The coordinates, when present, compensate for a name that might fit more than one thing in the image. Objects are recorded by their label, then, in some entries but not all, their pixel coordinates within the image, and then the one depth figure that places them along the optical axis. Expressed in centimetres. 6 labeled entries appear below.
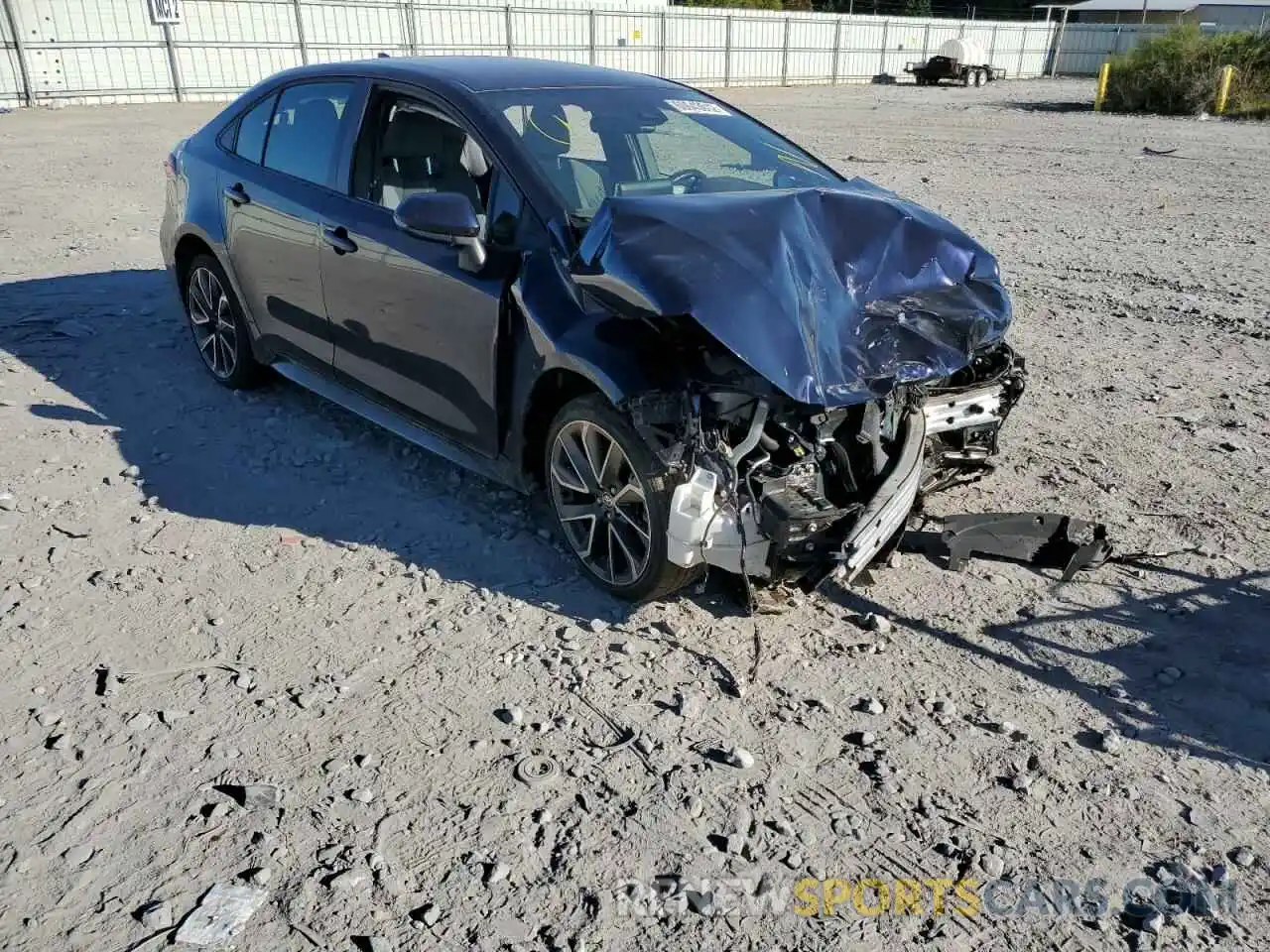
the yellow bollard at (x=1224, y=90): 2781
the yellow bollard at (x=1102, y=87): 2991
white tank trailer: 4012
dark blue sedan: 345
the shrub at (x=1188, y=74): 2839
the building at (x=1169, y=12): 5144
